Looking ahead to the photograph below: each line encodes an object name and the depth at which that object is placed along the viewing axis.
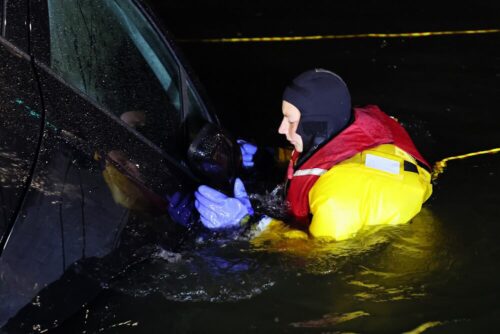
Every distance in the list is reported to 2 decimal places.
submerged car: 2.26
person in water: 3.42
